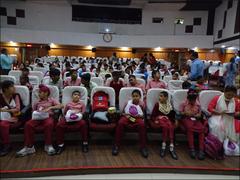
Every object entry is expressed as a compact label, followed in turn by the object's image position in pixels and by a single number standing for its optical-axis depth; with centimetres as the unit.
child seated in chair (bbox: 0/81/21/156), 234
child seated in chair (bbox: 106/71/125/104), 336
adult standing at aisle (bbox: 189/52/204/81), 378
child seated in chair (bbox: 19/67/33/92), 327
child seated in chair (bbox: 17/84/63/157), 237
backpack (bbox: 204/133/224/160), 241
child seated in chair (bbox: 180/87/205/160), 249
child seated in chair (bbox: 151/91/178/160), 250
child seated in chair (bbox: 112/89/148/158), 249
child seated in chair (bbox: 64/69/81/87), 339
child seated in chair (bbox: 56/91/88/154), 245
